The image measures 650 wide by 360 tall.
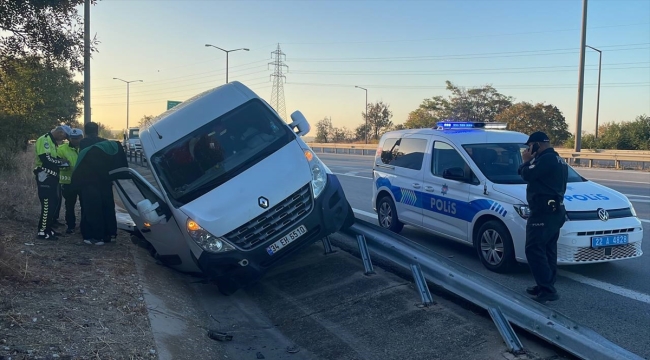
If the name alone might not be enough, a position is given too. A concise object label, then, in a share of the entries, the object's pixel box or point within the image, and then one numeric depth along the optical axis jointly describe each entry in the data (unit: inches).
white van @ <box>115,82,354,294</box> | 235.8
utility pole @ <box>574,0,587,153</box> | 1014.4
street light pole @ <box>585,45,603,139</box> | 1616.6
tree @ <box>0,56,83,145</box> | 654.5
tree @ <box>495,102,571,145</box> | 1723.7
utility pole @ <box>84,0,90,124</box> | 576.7
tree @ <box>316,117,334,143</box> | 3041.8
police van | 253.1
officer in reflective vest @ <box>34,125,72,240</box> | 301.0
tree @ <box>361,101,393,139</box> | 2657.5
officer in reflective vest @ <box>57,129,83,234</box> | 319.7
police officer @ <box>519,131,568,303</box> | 224.2
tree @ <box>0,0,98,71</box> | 303.9
